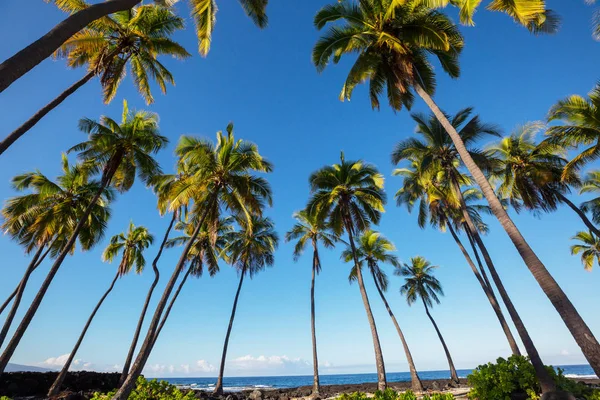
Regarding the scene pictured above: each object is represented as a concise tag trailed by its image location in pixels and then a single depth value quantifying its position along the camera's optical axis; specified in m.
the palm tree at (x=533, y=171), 16.08
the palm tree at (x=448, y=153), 13.76
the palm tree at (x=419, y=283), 27.84
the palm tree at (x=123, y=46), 10.73
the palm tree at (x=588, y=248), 25.72
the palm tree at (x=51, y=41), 3.70
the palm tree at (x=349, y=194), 17.75
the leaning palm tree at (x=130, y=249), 23.21
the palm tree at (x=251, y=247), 23.52
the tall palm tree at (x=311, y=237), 22.59
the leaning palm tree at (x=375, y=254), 23.39
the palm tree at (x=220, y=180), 13.84
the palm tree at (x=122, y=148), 14.55
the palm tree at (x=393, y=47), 10.35
